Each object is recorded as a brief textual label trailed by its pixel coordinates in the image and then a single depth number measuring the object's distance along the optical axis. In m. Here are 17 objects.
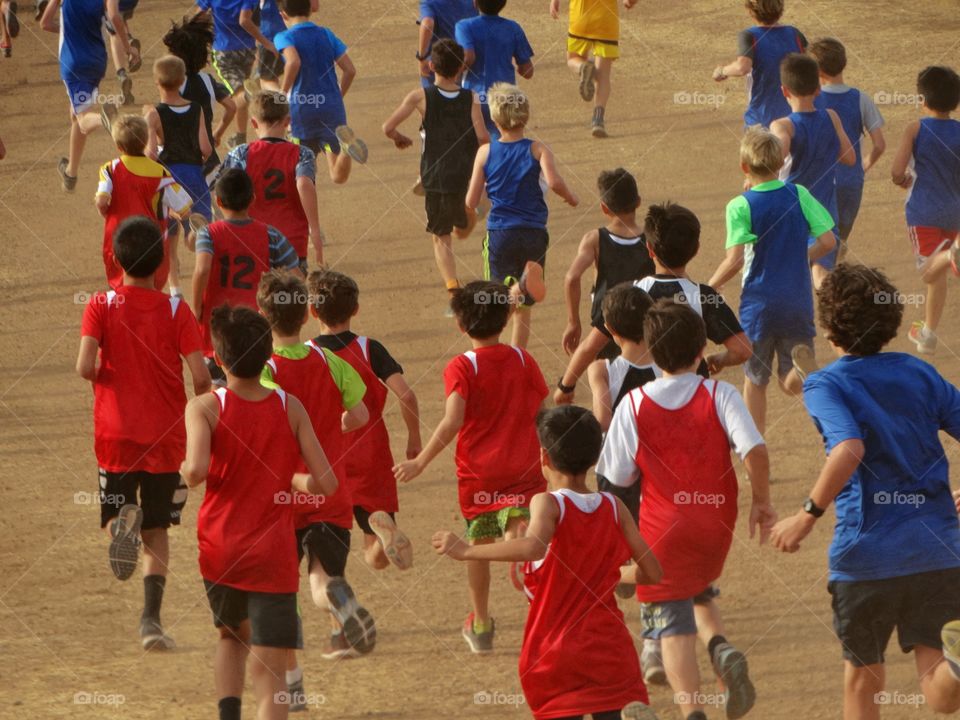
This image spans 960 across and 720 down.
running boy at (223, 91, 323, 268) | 20.00
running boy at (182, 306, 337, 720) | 12.68
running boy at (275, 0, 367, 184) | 25.80
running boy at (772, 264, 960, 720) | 11.91
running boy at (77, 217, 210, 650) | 15.18
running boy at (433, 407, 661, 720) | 11.41
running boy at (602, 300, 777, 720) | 12.62
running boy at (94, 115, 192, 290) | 19.81
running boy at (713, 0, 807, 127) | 24.83
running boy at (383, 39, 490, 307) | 23.17
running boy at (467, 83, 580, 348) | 20.36
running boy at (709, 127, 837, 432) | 17.89
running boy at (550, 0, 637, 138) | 31.16
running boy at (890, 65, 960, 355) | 21.66
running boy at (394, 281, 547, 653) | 14.57
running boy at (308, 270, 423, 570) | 14.77
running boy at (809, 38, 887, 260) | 22.36
